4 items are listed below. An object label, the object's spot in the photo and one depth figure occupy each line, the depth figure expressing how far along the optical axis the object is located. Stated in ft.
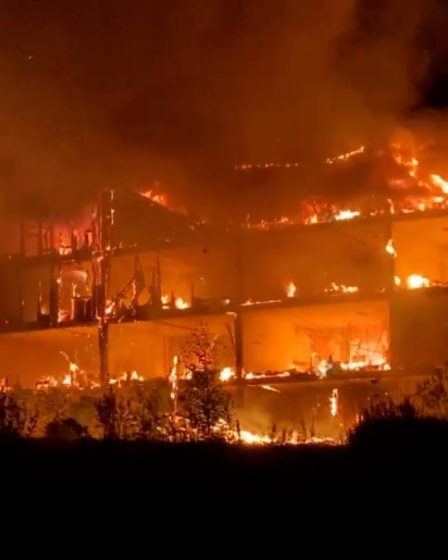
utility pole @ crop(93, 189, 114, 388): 99.71
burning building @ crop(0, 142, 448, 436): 87.97
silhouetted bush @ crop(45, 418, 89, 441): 48.19
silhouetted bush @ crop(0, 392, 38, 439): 50.11
